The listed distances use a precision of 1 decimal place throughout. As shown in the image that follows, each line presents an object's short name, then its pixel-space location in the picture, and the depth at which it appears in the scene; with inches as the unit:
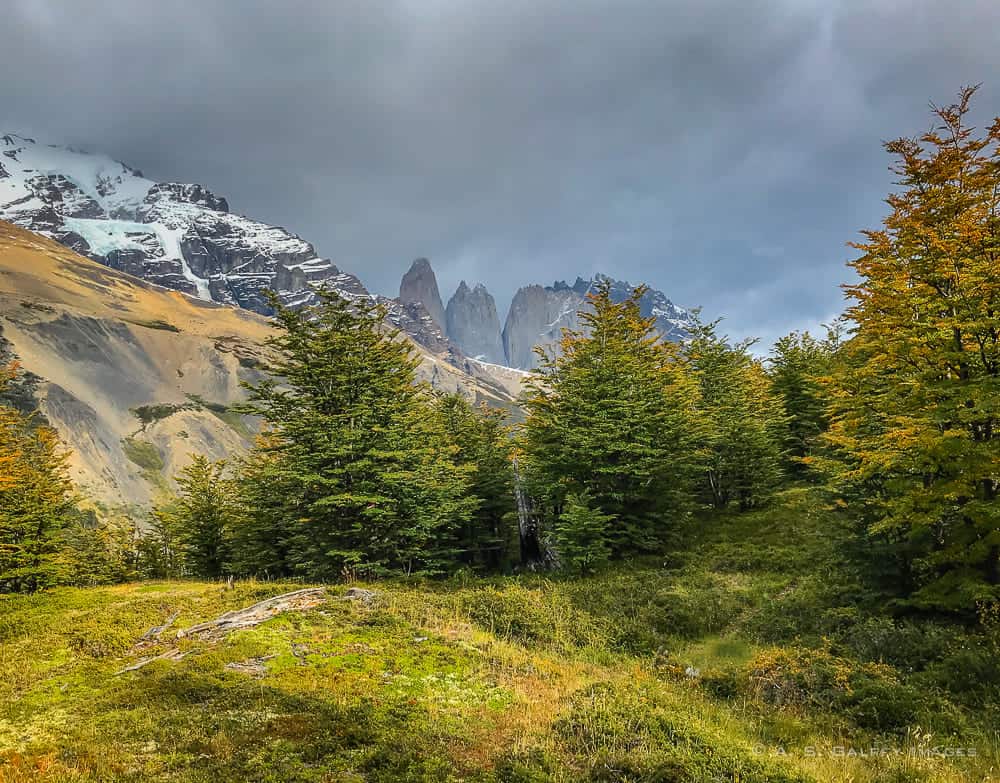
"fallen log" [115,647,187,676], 407.9
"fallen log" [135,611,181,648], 479.5
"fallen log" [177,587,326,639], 483.2
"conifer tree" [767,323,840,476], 1185.7
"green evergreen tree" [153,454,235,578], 1188.5
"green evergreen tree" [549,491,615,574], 725.9
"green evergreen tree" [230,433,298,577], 903.7
